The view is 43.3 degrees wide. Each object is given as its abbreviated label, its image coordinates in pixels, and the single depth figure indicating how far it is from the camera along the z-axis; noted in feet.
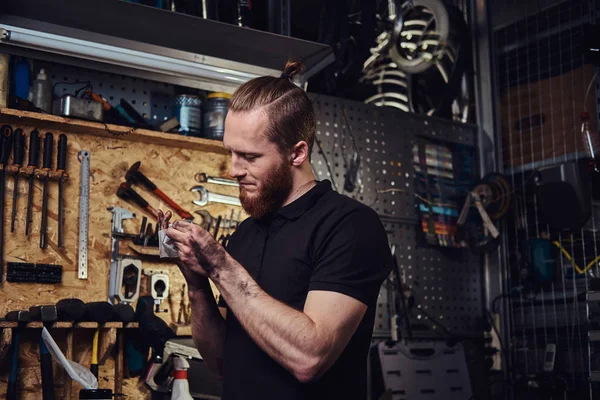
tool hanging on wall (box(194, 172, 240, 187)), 10.60
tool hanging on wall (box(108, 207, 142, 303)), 9.63
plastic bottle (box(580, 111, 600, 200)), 10.93
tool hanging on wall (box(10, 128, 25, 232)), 9.12
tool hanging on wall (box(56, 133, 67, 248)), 9.41
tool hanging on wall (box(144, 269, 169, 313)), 9.93
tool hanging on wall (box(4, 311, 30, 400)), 8.34
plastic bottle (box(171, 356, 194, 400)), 8.59
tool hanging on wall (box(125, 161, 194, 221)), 9.89
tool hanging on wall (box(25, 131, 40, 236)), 9.20
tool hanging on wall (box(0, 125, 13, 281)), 8.99
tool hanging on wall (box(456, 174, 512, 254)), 12.25
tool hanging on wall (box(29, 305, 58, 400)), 8.32
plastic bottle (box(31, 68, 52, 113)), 9.41
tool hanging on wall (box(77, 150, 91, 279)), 9.51
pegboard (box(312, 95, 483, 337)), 11.68
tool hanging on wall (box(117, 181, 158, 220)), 9.85
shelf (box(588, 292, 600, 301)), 8.96
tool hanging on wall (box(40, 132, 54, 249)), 9.28
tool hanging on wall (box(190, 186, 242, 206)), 10.57
